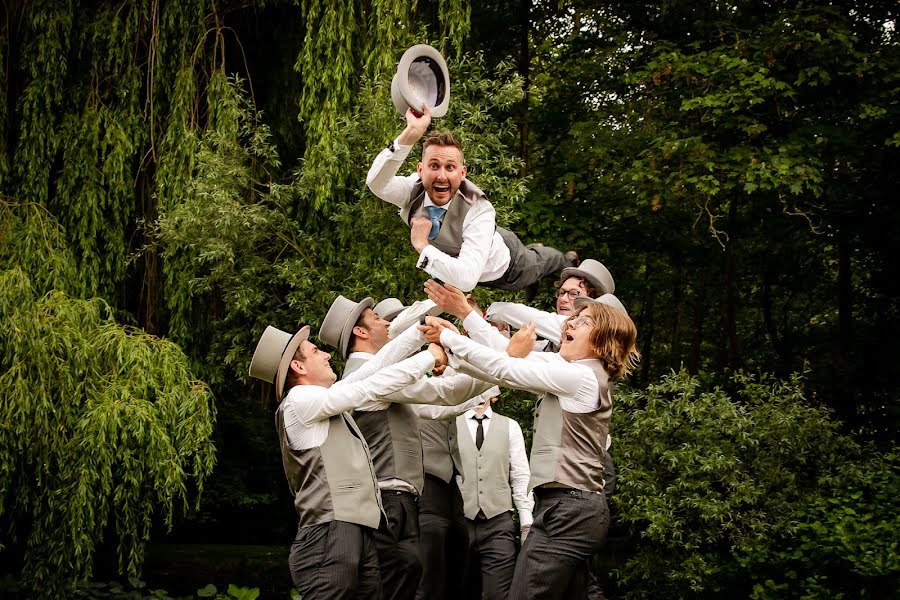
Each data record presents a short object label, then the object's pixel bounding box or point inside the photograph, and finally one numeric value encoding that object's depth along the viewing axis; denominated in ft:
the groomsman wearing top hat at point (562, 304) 18.81
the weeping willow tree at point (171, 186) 27.99
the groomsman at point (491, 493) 22.16
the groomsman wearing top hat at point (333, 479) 16.22
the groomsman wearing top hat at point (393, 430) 18.47
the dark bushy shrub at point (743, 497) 28.78
